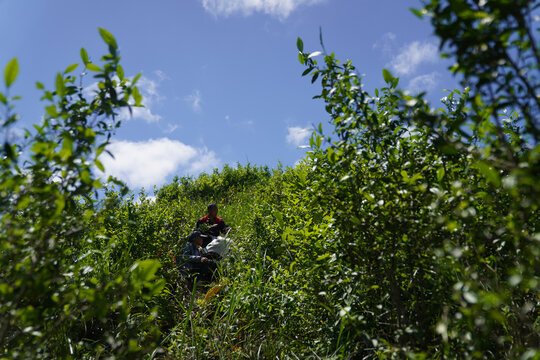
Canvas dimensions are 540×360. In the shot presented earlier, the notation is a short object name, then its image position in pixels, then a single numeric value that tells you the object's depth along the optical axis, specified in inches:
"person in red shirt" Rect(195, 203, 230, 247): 260.9
